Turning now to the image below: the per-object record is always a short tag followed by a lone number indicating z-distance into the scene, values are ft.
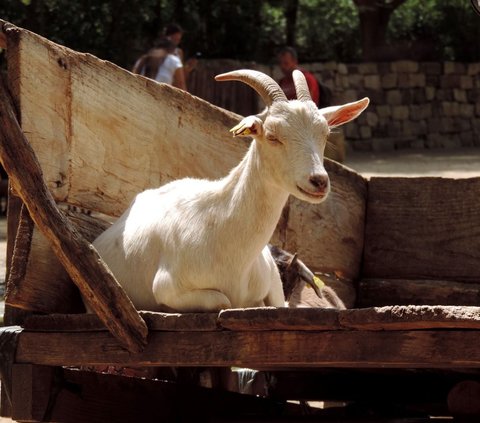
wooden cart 24.49
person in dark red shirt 68.08
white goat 26.83
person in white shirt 67.50
